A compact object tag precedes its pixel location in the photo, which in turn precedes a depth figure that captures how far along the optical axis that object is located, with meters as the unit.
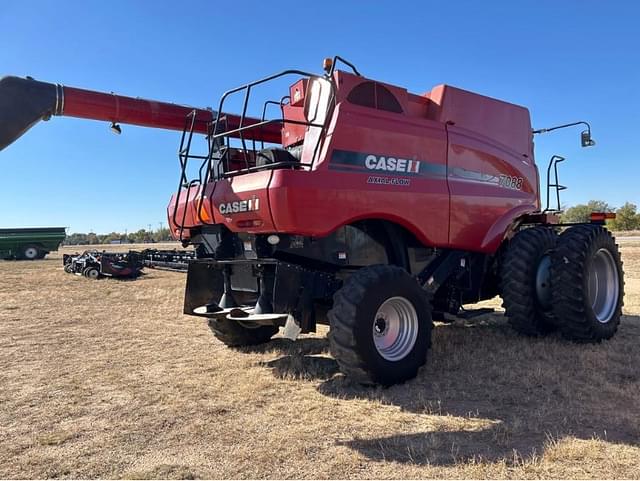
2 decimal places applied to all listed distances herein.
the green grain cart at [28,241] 31.91
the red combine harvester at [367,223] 4.66
